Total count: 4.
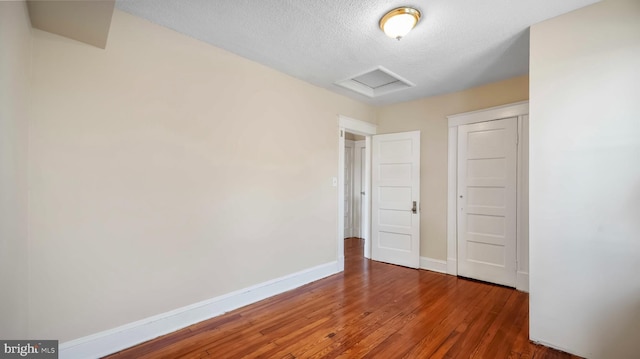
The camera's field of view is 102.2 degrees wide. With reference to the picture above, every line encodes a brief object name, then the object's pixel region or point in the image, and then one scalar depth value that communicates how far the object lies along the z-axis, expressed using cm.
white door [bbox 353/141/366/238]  612
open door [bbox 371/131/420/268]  404
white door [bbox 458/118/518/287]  326
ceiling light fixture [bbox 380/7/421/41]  193
